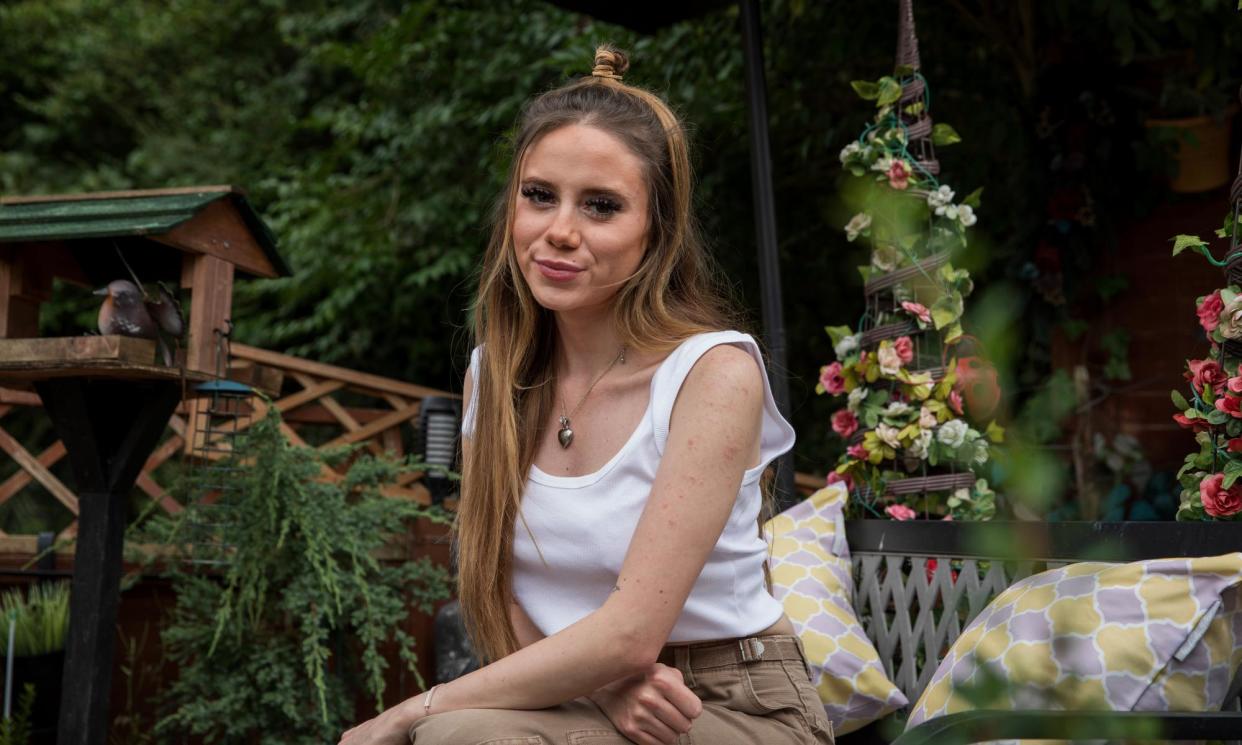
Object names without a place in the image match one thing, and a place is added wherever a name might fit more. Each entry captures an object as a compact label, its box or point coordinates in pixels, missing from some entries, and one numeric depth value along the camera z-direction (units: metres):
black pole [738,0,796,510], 3.06
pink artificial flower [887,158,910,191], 2.63
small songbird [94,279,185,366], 2.51
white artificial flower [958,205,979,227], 2.52
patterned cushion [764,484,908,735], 2.17
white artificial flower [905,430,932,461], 2.52
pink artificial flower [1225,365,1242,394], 1.71
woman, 1.40
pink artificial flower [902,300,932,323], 2.55
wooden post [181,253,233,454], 2.63
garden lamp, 4.45
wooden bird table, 2.46
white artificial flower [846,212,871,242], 2.66
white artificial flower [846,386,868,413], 2.68
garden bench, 1.02
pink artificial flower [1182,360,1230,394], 1.77
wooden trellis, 4.22
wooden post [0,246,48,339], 2.59
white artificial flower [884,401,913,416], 2.56
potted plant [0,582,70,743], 3.14
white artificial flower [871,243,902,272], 2.63
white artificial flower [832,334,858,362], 2.72
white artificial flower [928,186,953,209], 2.57
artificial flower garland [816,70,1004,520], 2.52
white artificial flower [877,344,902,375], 2.60
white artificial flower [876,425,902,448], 2.55
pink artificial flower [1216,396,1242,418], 1.73
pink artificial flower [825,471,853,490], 2.66
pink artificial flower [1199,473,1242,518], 1.71
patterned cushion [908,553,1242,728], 1.57
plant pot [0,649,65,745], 3.14
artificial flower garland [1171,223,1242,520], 1.72
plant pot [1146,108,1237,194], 4.60
